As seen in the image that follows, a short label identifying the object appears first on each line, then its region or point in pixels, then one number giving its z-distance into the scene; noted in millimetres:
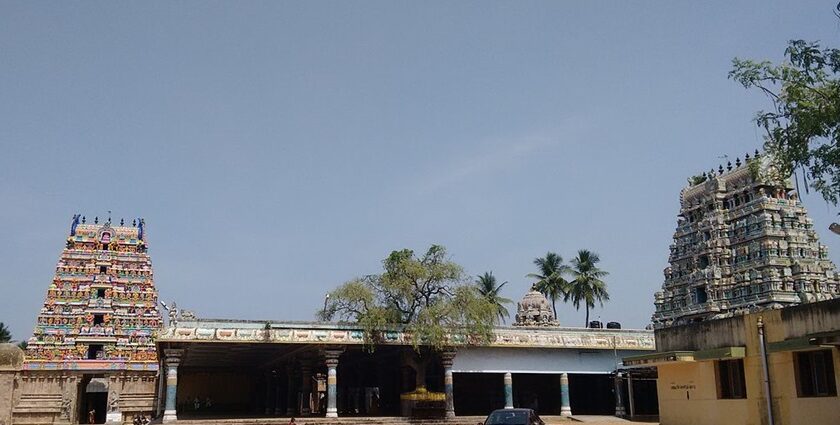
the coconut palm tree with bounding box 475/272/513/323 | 70438
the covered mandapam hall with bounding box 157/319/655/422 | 33156
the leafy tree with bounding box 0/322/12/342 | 79875
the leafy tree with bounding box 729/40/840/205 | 16031
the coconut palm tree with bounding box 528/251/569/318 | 65500
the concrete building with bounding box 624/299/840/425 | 17156
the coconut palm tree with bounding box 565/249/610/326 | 63634
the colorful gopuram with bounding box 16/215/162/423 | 44781
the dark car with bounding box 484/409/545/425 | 17672
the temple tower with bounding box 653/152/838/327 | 43438
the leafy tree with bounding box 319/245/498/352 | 33750
